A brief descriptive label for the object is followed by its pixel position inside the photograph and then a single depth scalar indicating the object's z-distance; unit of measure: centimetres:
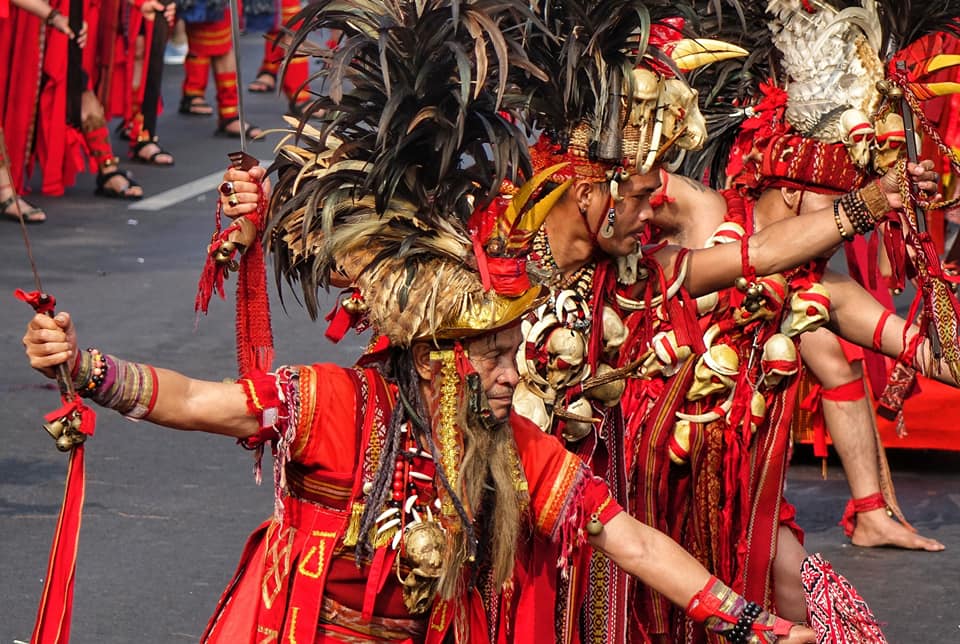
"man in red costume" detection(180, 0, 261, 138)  2673
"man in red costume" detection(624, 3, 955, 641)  1010
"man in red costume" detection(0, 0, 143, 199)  2183
